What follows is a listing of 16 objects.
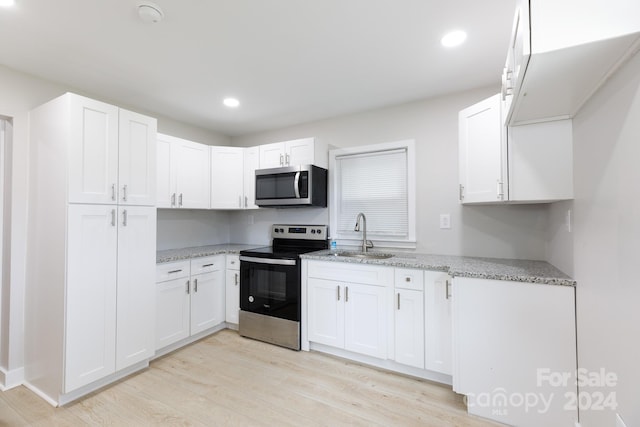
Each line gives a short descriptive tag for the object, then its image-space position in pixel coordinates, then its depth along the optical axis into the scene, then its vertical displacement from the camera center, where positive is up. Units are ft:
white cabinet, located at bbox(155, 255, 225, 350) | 8.71 -2.70
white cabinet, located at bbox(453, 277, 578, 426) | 5.34 -2.67
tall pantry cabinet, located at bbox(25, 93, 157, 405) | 6.43 -0.74
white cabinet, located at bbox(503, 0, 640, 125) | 3.28 +2.07
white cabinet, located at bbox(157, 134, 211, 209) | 9.64 +1.55
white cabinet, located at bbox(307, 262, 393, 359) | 7.88 -2.62
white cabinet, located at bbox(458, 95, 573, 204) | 5.66 +1.23
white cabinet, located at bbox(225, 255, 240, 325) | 10.53 -2.71
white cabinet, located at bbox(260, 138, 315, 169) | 10.31 +2.35
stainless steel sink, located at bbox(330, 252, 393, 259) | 9.31 -1.28
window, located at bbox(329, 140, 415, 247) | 9.63 +0.86
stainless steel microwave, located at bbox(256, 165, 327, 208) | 9.81 +1.06
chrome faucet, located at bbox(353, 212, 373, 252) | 9.78 -0.51
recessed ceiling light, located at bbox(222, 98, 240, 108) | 9.37 +3.81
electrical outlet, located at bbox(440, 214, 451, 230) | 8.95 -0.16
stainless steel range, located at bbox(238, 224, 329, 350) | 9.13 -2.63
